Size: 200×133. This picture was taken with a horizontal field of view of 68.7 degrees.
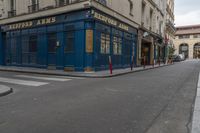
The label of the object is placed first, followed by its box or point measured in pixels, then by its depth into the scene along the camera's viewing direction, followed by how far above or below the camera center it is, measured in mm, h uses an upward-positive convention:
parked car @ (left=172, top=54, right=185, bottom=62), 34181 +734
